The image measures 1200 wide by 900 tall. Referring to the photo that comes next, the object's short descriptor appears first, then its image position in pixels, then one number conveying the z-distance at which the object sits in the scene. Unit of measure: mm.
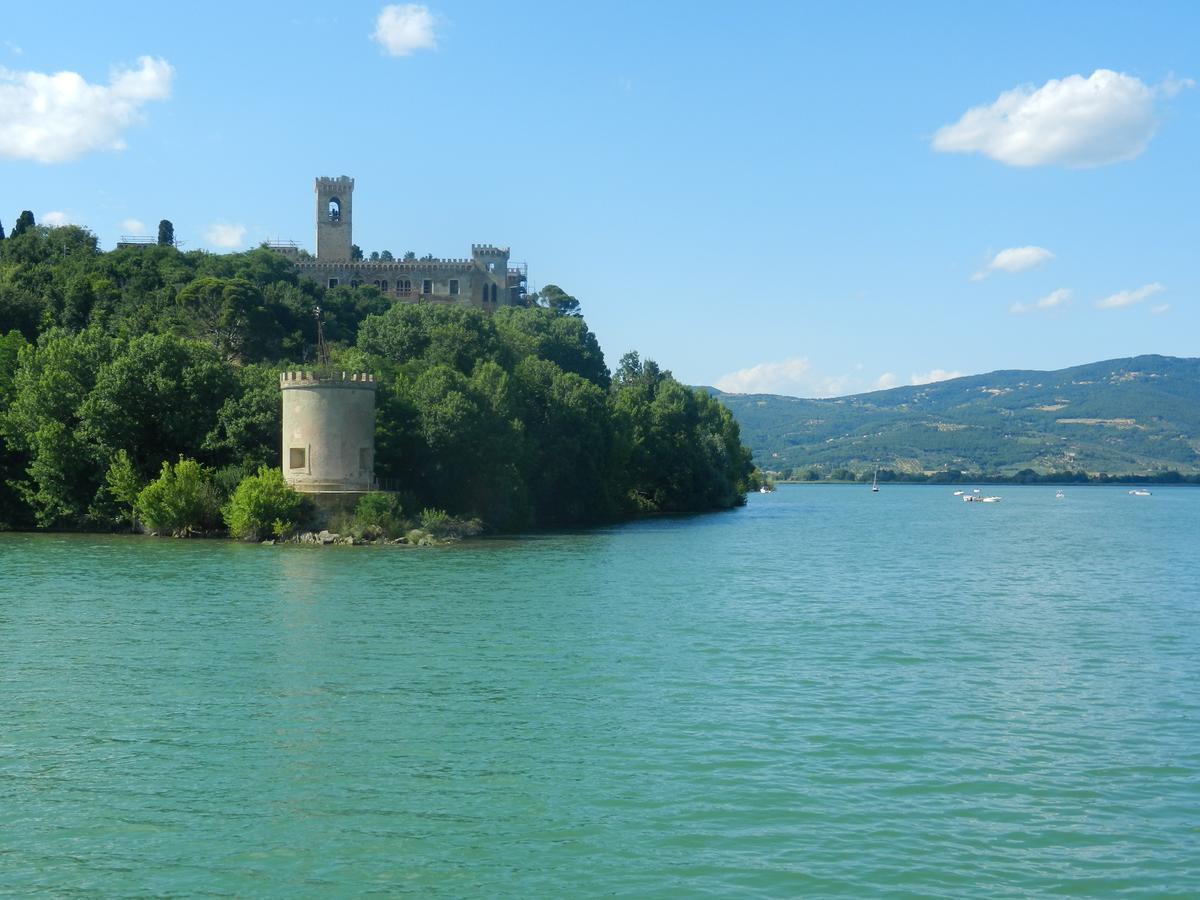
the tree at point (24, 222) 106062
